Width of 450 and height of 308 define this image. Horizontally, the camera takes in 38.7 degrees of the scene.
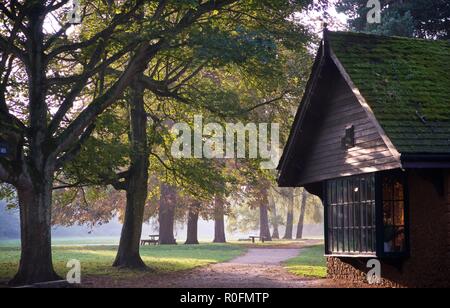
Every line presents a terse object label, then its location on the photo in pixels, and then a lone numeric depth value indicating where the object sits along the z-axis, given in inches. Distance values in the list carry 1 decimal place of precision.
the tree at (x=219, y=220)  1879.9
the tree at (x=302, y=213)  2453.2
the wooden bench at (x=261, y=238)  2111.3
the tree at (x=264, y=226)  2389.3
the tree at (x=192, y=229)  1980.8
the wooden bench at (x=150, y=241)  1942.7
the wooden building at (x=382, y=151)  598.5
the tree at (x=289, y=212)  2309.3
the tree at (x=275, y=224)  3016.5
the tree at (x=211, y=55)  729.6
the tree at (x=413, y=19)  1165.1
